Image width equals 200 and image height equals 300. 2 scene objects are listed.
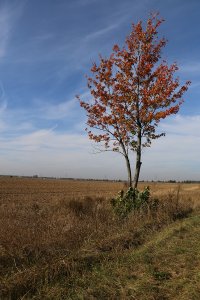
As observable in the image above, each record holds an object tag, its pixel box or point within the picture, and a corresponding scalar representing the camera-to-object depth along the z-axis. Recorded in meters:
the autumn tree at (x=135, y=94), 8.58
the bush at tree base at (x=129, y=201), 8.01
